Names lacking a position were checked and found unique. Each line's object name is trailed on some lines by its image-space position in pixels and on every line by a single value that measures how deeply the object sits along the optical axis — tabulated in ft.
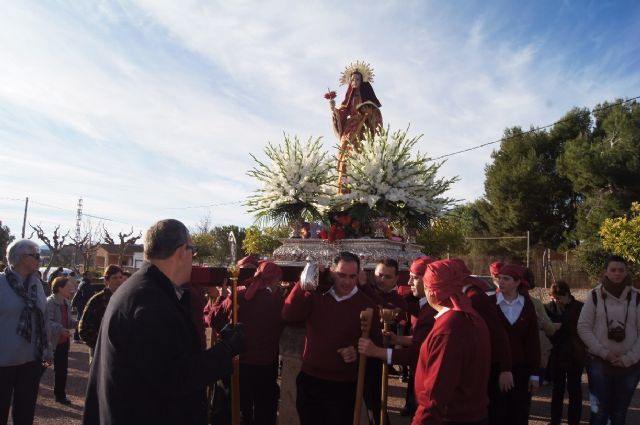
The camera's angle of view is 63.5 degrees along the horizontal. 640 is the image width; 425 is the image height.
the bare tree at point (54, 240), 74.02
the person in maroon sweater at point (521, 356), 16.33
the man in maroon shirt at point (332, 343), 13.65
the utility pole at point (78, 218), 144.77
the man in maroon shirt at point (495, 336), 14.20
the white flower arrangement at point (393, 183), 21.77
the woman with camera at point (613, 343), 17.20
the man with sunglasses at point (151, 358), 7.58
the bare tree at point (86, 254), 75.59
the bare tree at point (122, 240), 76.84
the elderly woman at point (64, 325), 23.57
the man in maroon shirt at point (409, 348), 12.62
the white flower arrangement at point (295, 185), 23.36
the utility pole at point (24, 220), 118.21
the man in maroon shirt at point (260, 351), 15.90
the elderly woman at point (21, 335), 13.96
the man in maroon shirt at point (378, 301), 16.40
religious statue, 28.17
